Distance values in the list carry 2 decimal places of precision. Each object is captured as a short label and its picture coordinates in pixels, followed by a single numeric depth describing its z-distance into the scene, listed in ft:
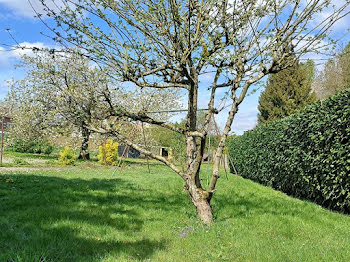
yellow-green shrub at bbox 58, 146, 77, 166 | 45.60
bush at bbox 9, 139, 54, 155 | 56.70
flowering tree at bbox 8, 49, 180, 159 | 50.80
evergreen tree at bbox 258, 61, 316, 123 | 70.23
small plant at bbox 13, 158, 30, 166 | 41.77
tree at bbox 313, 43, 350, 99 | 65.72
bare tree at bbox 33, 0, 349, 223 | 12.15
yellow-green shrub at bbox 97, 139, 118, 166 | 52.70
